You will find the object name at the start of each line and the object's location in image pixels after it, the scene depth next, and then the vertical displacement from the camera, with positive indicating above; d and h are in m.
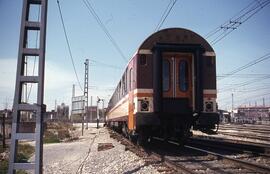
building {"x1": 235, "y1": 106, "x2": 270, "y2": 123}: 115.34 +2.51
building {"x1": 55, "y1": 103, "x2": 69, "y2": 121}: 117.88 +2.18
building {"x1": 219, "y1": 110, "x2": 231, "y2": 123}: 73.65 +0.23
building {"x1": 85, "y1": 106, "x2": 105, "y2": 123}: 136.44 +2.00
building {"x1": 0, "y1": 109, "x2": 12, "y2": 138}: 30.40 -0.85
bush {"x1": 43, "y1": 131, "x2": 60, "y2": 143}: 26.22 -1.60
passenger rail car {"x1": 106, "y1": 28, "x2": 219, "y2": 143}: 11.64 +1.12
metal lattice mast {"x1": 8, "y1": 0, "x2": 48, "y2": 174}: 7.02 +0.46
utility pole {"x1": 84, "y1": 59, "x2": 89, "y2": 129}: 41.22 +5.05
